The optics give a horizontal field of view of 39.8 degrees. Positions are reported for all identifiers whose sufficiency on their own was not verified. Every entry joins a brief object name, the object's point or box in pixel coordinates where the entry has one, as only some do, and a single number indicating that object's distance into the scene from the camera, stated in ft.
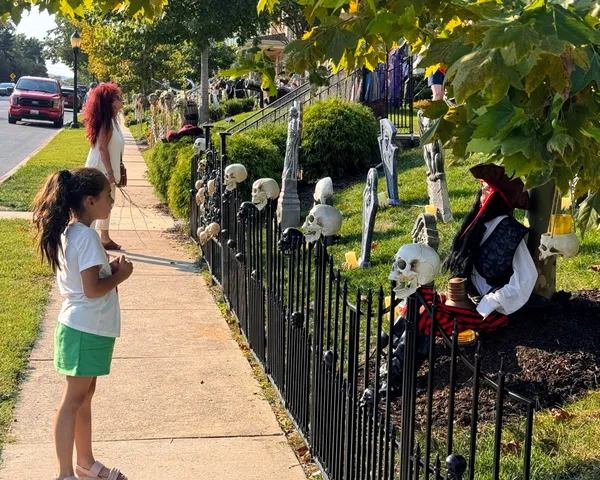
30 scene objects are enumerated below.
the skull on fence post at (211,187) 24.67
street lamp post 105.50
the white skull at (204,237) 24.55
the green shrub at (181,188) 34.40
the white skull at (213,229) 23.64
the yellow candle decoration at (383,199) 30.42
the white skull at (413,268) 11.05
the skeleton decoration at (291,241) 15.07
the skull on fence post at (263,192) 20.72
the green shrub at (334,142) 39.75
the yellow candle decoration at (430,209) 25.20
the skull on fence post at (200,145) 28.68
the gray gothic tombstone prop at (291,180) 32.40
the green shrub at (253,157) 36.45
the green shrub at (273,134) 40.78
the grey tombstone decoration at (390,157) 30.12
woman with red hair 26.94
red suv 108.58
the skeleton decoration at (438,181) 26.45
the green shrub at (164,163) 40.50
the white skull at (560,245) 14.29
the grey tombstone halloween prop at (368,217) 24.17
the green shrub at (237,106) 97.50
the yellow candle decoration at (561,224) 14.30
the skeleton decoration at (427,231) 16.93
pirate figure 14.53
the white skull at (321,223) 14.12
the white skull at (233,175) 22.06
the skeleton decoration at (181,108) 53.26
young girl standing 12.54
